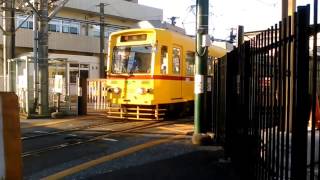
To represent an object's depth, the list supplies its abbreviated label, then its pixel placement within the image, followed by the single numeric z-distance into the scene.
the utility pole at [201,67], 9.38
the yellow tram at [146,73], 13.57
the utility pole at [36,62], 16.25
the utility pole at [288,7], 8.50
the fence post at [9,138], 5.43
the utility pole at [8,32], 20.83
